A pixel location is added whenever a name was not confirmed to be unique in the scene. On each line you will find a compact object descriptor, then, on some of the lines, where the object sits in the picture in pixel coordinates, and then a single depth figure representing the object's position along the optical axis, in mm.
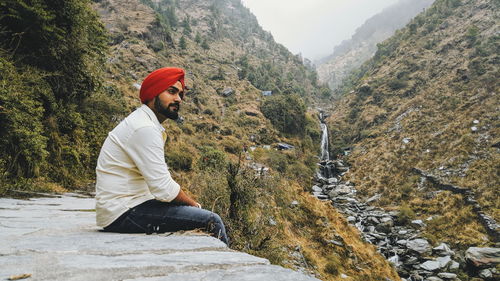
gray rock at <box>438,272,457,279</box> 12522
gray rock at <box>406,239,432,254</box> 15180
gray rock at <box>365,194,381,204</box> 24103
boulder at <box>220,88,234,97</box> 42888
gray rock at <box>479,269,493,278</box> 12626
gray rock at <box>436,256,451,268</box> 13650
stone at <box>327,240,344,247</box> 10719
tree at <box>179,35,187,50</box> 51728
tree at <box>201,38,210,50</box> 60469
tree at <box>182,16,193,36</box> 66475
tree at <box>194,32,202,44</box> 61844
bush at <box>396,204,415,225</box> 19422
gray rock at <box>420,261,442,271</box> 13252
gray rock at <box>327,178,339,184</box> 29250
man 2145
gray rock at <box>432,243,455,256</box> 14828
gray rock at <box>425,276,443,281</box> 12266
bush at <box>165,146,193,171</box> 15078
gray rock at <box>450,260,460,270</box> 13438
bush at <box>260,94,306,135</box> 39656
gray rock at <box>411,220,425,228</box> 18609
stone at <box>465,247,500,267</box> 13242
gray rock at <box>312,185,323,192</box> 25616
